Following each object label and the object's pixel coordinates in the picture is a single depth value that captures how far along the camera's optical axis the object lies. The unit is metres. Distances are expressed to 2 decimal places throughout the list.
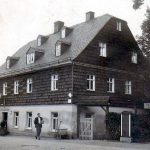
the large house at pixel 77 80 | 29.80
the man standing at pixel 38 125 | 28.20
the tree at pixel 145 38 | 30.41
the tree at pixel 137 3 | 24.42
